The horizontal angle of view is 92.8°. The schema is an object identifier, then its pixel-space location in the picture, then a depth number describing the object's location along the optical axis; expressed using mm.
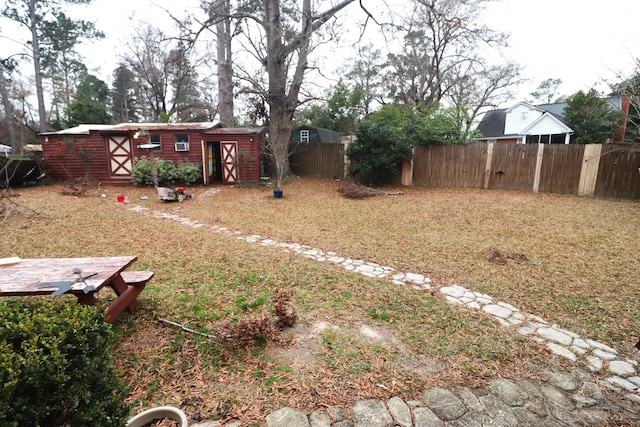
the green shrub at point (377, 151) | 11336
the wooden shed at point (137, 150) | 13148
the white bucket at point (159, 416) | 1713
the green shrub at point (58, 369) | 1184
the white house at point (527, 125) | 18812
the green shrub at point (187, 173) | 12633
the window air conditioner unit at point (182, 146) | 13320
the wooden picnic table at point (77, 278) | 2238
